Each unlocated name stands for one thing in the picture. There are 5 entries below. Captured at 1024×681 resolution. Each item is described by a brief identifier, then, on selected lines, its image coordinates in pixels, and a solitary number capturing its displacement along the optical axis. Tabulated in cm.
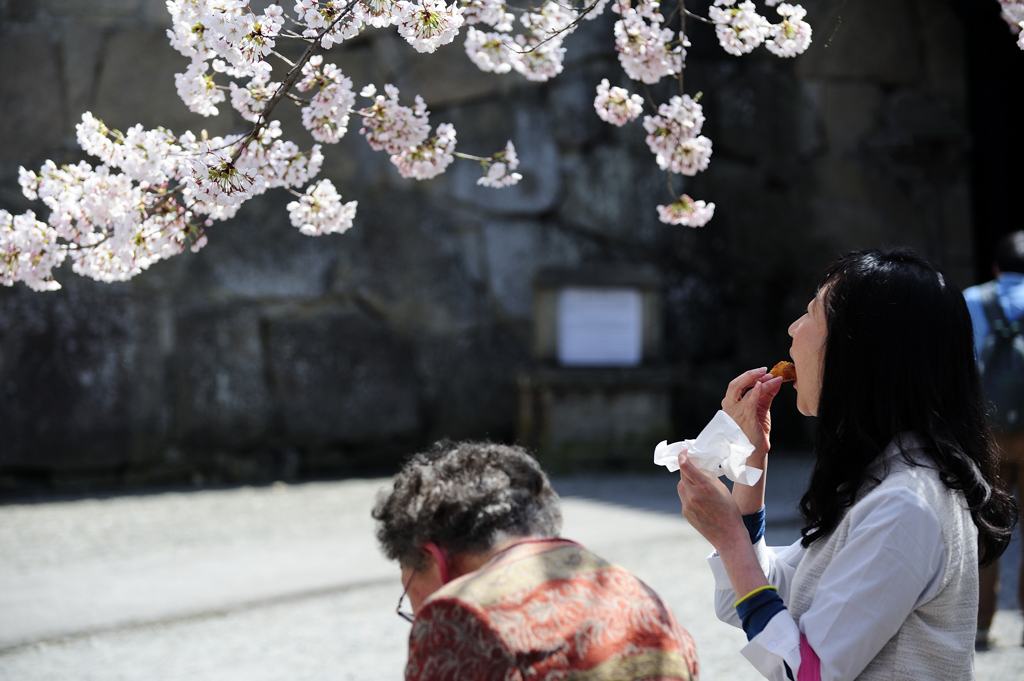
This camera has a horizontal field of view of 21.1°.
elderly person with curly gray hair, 343
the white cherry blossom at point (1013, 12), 410
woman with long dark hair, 345
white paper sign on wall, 1263
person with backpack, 605
